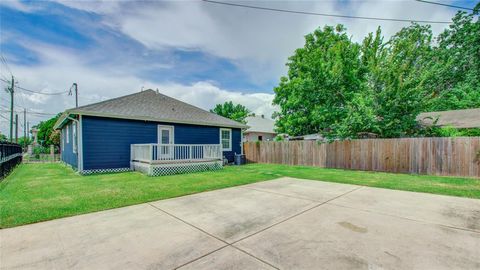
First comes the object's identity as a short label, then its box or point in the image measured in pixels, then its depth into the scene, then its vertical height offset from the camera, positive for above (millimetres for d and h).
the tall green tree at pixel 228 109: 35875 +4282
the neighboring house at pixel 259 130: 26547 +487
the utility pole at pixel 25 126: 32912 +1611
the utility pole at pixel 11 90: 20462 +4303
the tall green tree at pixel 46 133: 28786 +263
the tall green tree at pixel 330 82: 15039 +3730
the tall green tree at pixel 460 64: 19500 +6646
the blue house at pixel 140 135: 9531 -35
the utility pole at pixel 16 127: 25969 +892
